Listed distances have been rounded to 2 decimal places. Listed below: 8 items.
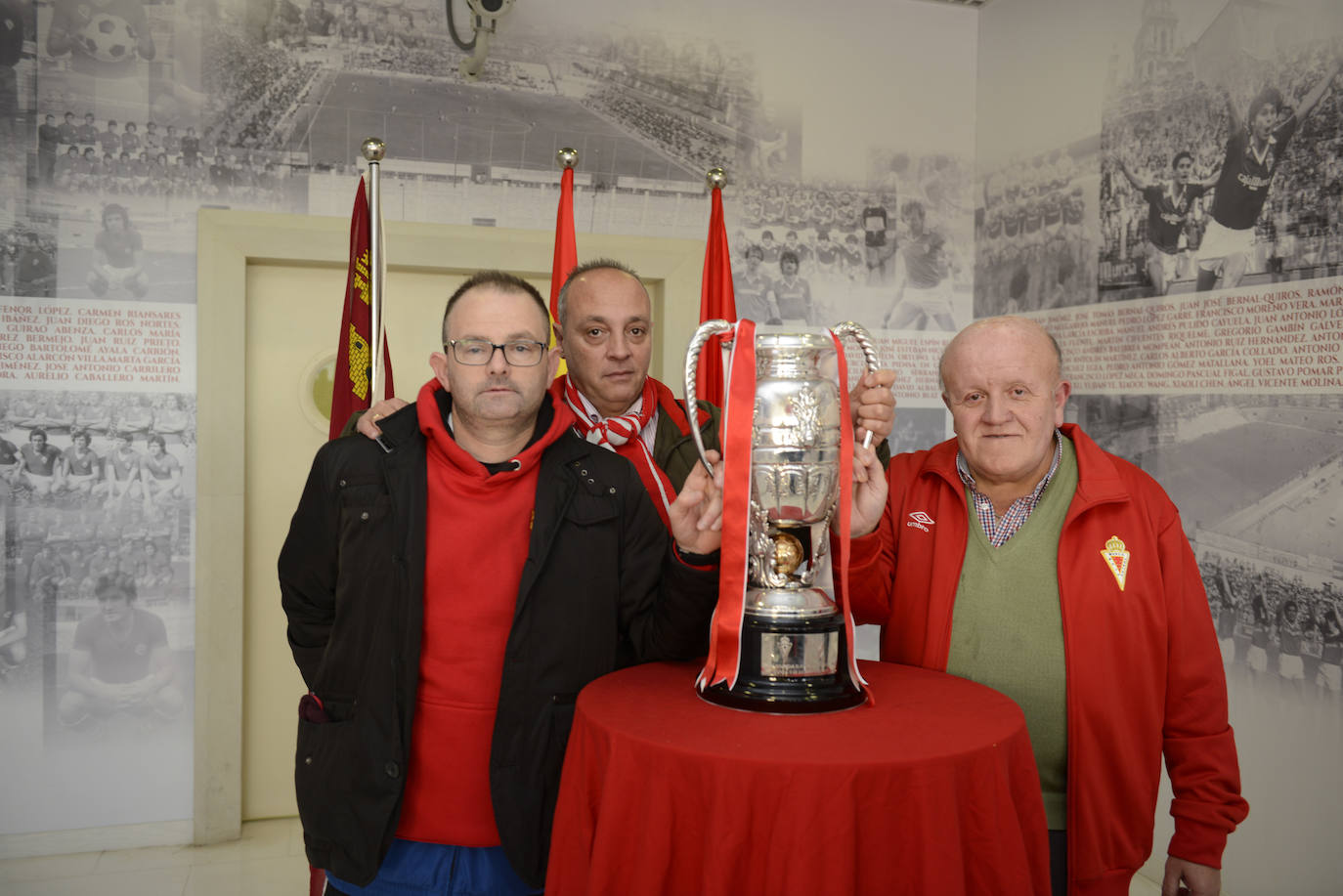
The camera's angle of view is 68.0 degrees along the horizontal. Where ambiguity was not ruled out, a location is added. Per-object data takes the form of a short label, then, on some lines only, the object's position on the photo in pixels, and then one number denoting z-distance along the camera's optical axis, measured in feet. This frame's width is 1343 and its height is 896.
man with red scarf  7.78
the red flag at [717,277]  11.77
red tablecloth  4.19
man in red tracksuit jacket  5.80
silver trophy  5.10
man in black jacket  5.70
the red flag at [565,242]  11.09
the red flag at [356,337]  9.99
